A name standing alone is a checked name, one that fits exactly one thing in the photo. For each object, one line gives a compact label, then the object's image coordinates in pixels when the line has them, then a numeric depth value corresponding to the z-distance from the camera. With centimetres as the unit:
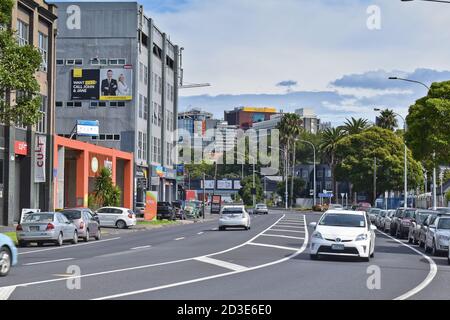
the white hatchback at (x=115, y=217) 5266
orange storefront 5684
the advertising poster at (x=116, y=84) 7519
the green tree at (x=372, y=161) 9900
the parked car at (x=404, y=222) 3919
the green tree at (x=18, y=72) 2666
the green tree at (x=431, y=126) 3366
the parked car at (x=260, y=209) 9700
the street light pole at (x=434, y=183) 5054
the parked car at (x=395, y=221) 4252
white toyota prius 2325
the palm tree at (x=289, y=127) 12281
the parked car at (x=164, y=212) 7031
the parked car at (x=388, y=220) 4761
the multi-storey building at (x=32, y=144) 4681
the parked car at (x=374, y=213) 5758
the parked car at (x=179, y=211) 7544
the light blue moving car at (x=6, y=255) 1795
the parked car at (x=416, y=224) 3431
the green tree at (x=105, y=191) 5919
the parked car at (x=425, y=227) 3078
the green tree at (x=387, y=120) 11181
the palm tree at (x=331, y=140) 11788
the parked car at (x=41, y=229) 3175
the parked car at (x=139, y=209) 7375
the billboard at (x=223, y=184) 16338
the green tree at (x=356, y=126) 11469
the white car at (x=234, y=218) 4750
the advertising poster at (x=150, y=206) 6332
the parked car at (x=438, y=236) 2698
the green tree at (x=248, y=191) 15350
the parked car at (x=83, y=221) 3559
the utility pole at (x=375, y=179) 9644
